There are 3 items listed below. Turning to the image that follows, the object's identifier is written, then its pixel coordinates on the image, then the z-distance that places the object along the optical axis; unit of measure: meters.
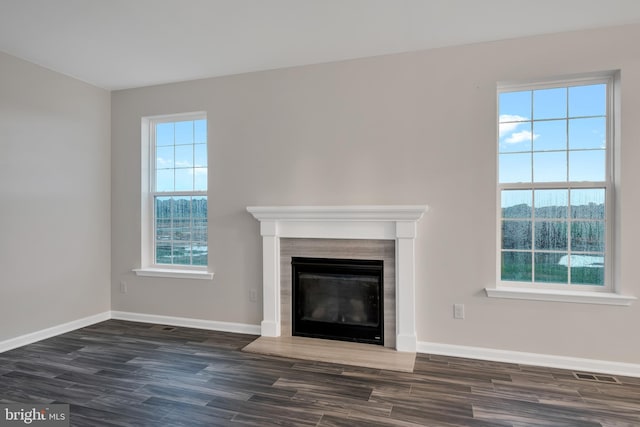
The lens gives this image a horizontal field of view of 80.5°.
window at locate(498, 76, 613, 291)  3.03
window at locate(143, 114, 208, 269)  4.18
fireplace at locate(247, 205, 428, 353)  3.27
